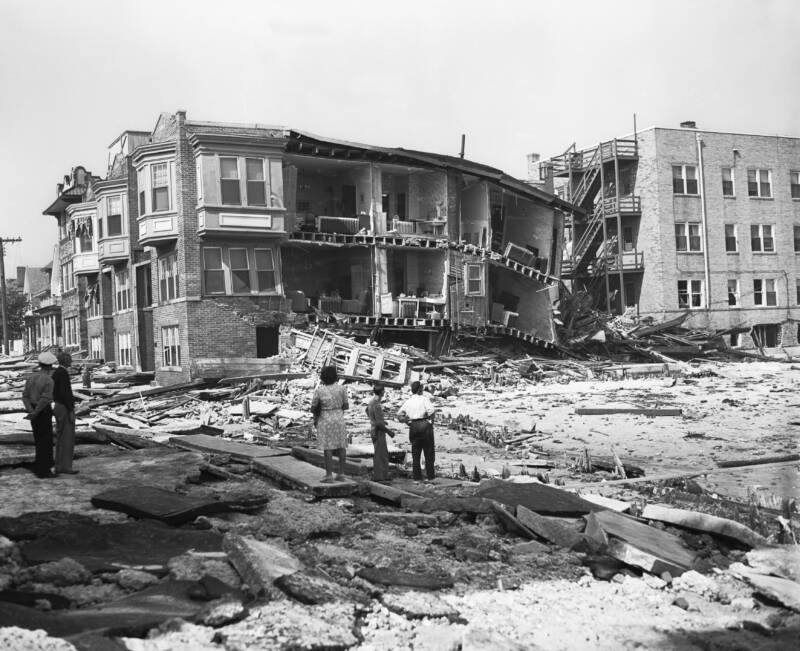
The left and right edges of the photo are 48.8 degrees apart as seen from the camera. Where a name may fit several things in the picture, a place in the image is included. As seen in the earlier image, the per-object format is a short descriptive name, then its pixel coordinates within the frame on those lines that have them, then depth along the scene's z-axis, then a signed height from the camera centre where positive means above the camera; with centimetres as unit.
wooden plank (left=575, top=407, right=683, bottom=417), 2230 -201
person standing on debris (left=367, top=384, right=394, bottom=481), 1276 -137
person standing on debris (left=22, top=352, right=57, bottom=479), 1202 -72
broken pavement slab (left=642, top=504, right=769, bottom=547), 913 -209
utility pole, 5909 +623
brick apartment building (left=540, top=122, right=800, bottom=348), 4909 +583
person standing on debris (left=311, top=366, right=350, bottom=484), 1189 -95
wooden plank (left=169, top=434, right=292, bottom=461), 1461 -173
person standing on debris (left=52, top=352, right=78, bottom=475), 1238 -87
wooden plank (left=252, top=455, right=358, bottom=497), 1140 -181
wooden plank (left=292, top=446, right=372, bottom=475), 1364 -185
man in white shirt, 1311 -132
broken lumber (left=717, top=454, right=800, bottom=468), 1556 -237
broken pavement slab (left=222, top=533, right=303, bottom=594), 733 -188
